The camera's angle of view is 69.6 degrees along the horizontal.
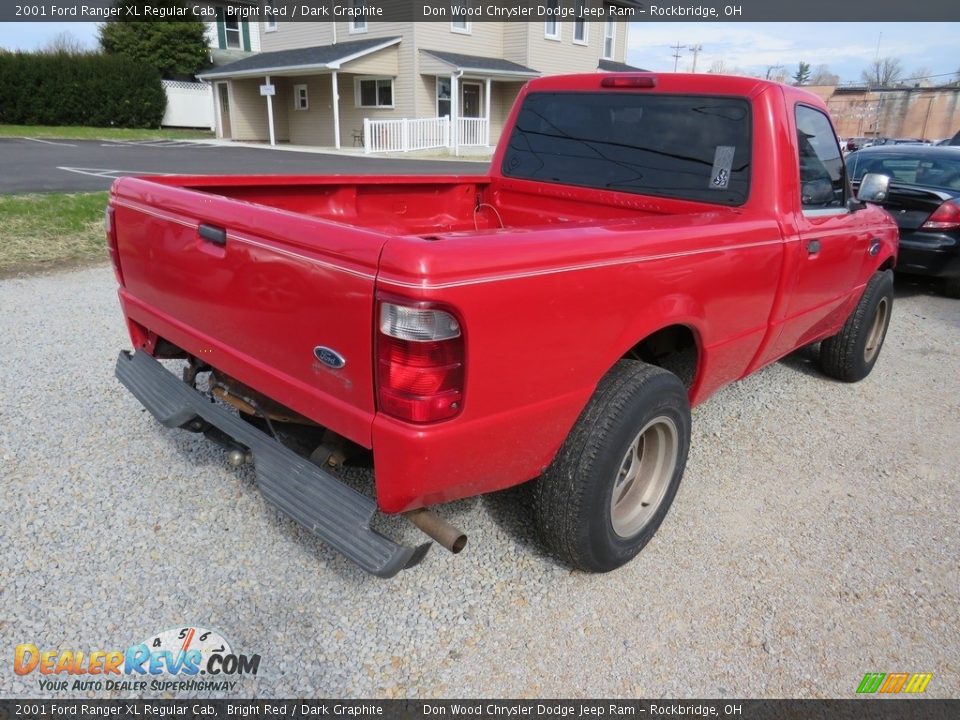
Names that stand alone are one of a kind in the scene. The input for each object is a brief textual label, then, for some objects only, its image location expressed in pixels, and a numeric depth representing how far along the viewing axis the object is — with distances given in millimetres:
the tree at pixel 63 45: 49994
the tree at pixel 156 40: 33438
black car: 7227
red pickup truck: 2008
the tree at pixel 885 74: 82088
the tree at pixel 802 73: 108000
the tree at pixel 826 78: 83312
